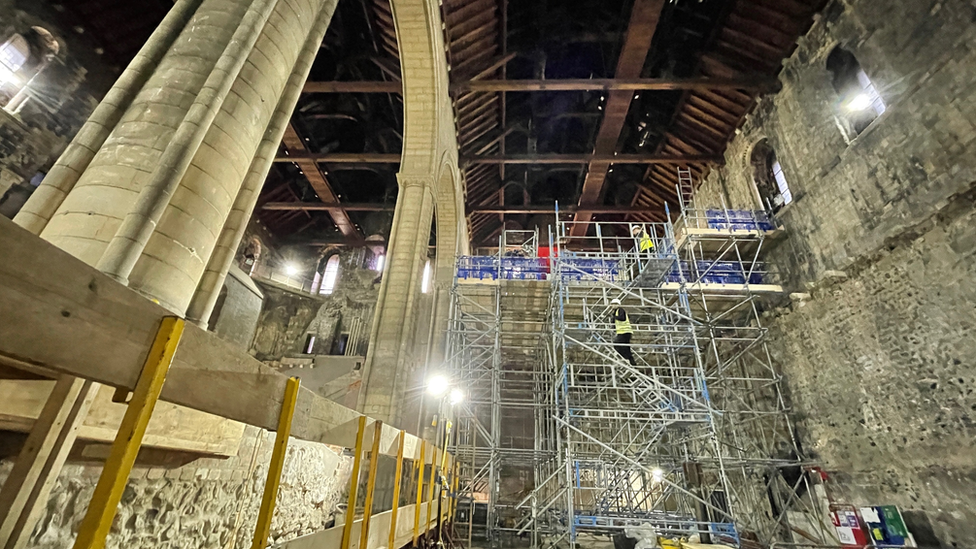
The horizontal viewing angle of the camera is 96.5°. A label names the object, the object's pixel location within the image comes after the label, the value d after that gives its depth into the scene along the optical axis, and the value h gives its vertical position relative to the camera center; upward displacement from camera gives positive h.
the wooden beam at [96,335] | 0.93 +0.34
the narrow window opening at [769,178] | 10.71 +7.49
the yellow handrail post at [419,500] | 4.61 -0.13
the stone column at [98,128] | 2.92 +2.29
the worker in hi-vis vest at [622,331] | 8.70 +3.02
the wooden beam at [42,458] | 1.51 +0.04
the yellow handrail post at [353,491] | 2.72 -0.04
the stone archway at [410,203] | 8.51 +6.07
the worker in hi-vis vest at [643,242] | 9.67 +5.39
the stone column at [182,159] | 2.81 +2.10
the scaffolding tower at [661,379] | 8.49 +2.64
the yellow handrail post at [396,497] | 3.68 -0.09
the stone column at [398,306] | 8.30 +3.37
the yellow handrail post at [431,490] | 5.57 -0.03
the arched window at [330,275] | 22.23 +9.67
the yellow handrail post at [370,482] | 2.96 +0.02
